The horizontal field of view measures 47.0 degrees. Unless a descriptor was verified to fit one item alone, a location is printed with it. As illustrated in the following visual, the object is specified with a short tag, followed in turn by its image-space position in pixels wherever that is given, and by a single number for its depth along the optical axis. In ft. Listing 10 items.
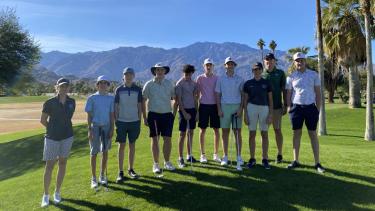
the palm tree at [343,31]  86.17
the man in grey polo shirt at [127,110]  29.32
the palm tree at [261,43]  265.54
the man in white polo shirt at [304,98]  30.09
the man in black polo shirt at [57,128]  26.21
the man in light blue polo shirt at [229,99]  30.86
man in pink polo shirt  31.96
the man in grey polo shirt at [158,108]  30.71
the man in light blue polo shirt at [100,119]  28.25
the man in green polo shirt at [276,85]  31.17
